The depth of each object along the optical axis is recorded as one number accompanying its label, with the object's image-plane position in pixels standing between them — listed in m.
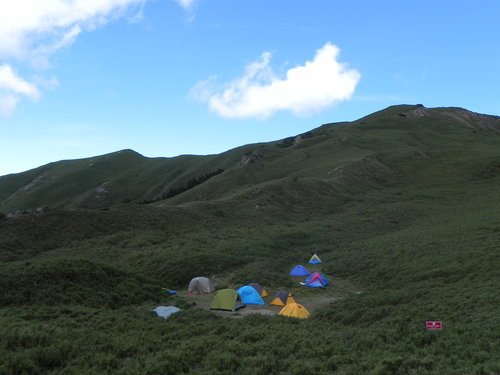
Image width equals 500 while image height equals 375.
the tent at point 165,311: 22.31
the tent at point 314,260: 38.03
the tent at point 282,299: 26.09
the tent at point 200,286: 29.47
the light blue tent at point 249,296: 26.42
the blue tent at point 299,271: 34.03
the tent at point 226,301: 25.12
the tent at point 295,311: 22.86
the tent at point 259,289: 28.01
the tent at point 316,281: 30.03
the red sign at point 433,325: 16.31
